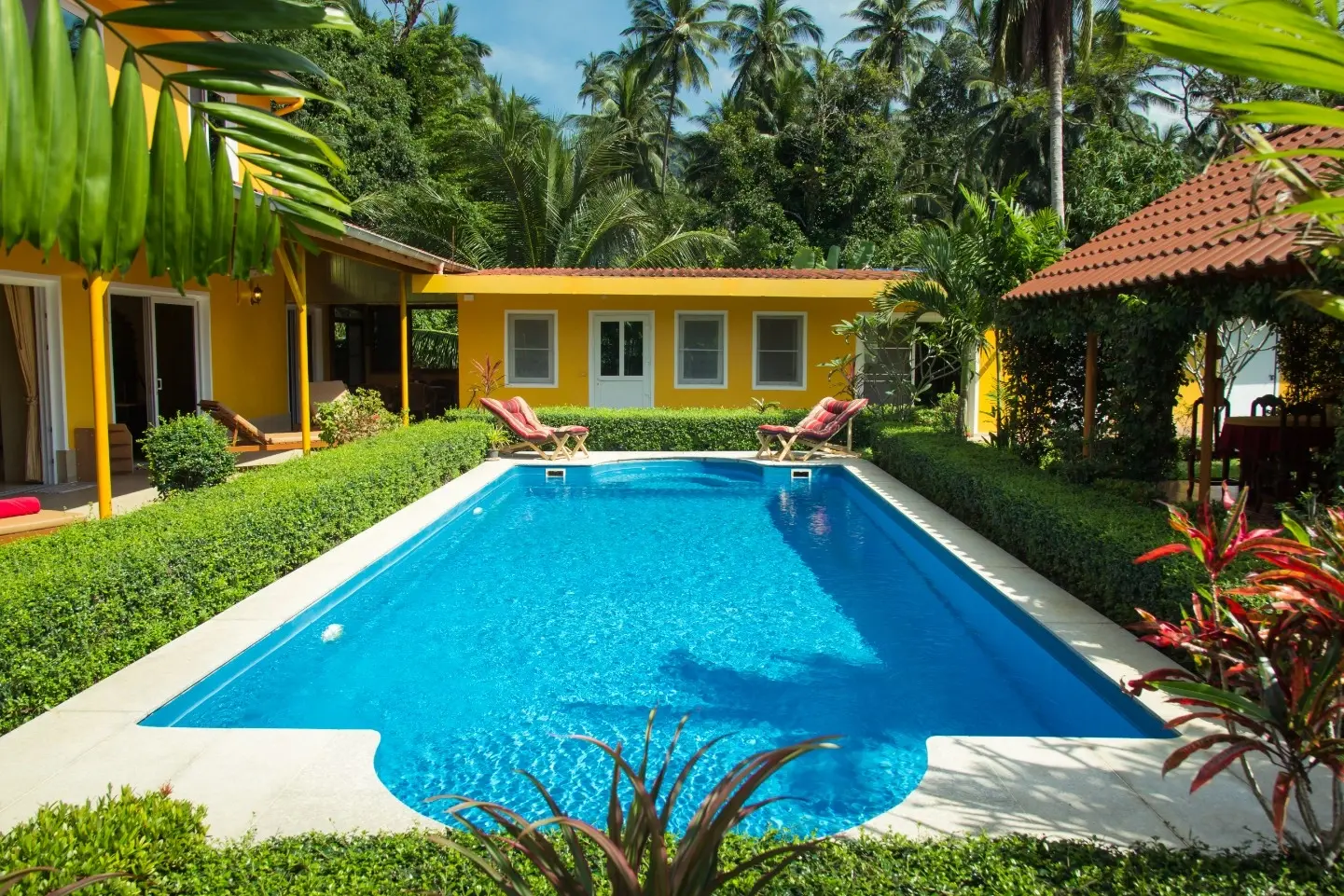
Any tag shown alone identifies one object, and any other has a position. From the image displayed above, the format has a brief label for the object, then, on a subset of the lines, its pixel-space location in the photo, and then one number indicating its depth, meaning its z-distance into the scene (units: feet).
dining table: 29.17
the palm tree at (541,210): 79.66
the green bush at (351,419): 45.06
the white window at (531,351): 61.93
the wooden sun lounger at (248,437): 43.32
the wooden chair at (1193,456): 29.77
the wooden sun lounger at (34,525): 23.25
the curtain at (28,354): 35.60
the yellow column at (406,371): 50.21
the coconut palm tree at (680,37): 125.90
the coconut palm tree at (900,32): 127.65
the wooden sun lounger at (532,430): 50.44
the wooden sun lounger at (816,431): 51.60
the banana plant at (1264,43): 2.72
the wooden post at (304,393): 39.09
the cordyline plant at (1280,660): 9.46
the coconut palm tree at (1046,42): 66.80
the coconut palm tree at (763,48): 124.06
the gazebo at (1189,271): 20.68
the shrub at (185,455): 30.83
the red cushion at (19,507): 23.97
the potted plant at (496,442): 53.11
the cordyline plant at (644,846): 6.95
